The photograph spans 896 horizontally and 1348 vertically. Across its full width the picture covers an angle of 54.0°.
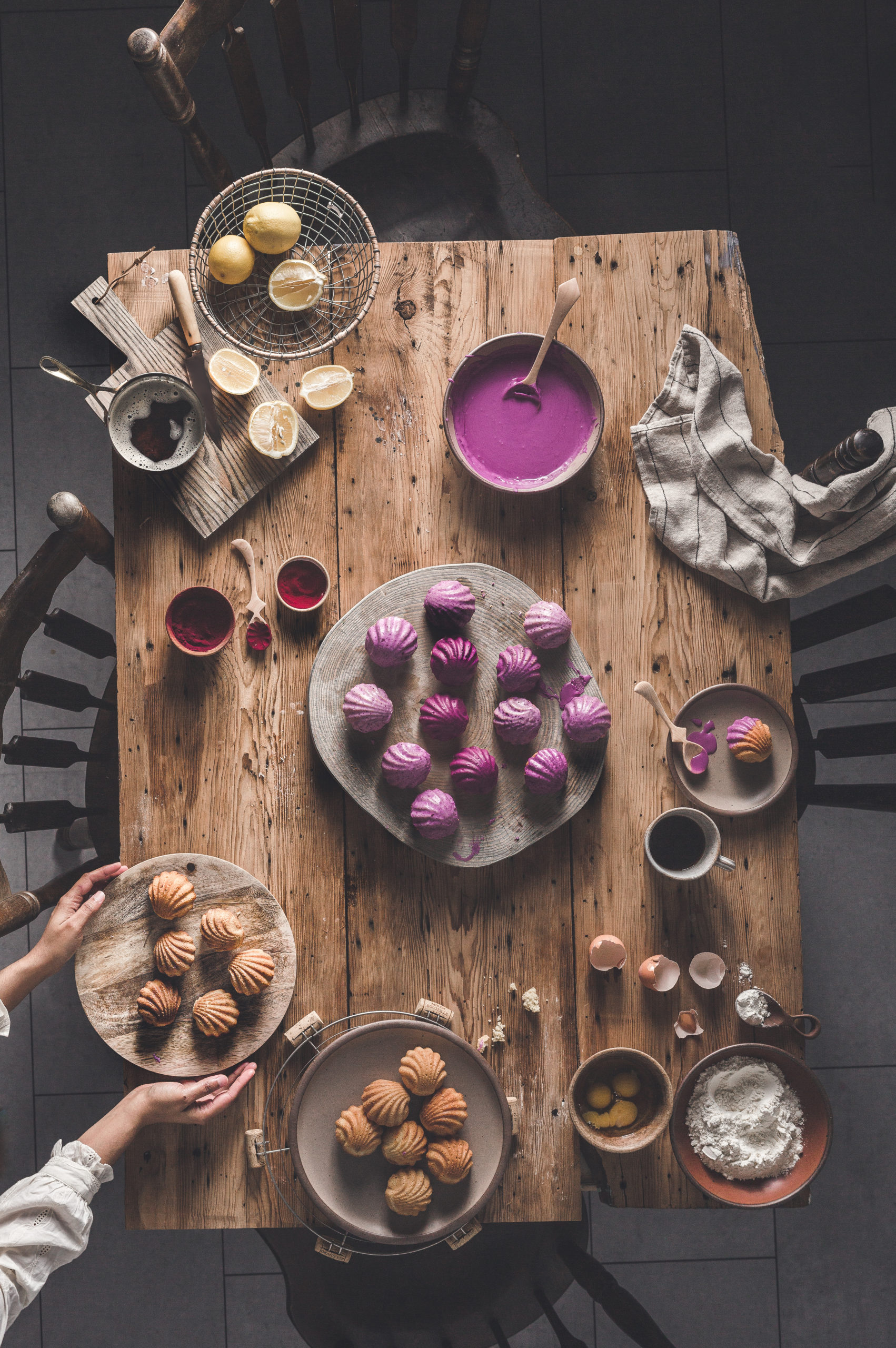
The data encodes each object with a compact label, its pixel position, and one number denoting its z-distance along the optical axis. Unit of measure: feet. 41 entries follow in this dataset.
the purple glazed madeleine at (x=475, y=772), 7.54
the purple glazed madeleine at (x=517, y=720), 7.51
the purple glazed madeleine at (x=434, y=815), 7.46
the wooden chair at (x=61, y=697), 7.27
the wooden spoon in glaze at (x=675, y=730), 7.77
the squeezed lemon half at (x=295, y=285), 7.70
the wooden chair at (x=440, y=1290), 8.71
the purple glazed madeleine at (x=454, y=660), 7.57
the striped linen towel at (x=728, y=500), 7.88
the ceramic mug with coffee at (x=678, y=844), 7.83
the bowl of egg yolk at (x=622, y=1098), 7.49
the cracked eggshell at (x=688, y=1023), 7.78
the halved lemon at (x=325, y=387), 7.82
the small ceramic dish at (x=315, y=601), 7.82
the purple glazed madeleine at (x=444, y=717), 7.56
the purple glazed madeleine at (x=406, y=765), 7.43
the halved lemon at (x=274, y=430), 7.74
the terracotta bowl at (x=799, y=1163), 7.50
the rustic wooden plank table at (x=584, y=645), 7.89
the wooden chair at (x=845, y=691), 8.04
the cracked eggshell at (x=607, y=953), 7.76
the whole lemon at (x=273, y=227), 7.50
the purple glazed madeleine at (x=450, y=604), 7.58
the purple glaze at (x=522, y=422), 8.04
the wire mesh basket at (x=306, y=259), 7.85
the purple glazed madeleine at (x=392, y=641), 7.48
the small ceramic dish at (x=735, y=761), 7.93
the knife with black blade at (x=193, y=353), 7.65
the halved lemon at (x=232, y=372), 7.67
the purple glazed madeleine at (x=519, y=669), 7.58
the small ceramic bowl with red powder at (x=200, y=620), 7.77
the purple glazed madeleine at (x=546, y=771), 7.53
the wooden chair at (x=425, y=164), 8.47
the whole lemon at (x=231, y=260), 7.55
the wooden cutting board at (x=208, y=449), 7.81
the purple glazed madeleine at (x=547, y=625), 7.64
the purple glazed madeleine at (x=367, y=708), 7.43
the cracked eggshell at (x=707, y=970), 7.81
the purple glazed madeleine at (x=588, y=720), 7.59
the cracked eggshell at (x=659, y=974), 7.70
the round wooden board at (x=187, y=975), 7.60
